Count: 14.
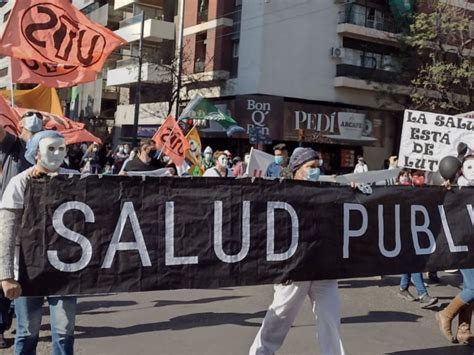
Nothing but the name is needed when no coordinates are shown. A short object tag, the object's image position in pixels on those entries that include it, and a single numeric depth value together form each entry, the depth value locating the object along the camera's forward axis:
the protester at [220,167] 9.51
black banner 3.84
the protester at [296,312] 4.29
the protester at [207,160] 14.77
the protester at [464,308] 5.71
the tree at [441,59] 27.25
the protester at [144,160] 8.57
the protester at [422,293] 7.39
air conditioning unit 30.61
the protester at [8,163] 5.34
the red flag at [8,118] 7.82
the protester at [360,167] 22.90
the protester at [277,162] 11.11
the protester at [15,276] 3.56
